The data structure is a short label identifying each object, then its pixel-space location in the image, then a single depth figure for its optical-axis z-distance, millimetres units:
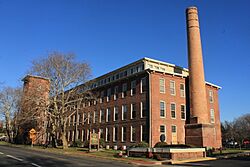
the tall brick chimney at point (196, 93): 26278
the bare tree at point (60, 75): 29737
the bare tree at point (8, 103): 49678
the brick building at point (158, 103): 27833
